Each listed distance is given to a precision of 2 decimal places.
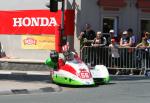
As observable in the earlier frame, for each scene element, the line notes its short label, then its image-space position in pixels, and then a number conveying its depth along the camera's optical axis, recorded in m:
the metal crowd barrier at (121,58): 22.64
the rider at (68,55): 18.47
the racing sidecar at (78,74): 17.66
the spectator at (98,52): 22.84
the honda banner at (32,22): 24.25
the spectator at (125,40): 23.36
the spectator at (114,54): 22.61
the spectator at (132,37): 23.45
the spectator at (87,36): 23.39
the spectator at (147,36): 23.15
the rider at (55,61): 18.25
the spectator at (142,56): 22.59
